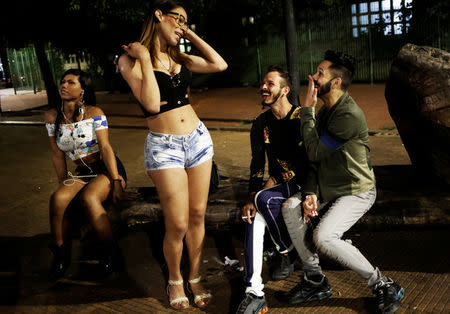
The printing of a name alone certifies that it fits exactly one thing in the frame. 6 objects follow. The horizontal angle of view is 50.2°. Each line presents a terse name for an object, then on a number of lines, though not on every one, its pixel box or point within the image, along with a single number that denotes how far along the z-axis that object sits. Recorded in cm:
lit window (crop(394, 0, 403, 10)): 1511
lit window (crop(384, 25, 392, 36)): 1535
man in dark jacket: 317
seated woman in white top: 391
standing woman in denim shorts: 293
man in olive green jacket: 302
